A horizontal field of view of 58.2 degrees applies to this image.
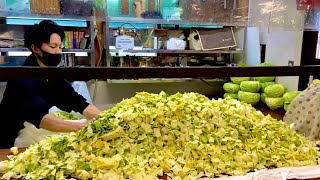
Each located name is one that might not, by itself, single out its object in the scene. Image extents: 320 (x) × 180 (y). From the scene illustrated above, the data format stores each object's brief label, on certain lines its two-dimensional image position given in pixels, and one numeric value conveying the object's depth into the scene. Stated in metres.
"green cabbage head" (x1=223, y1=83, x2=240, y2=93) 3.72
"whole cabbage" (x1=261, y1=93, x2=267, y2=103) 3.41
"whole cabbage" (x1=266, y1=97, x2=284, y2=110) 3.11
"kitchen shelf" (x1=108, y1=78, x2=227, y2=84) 4.11
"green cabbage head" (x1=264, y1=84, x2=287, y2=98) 3.25
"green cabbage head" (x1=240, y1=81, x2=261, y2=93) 3.46
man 1.42
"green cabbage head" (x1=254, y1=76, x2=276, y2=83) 3.51
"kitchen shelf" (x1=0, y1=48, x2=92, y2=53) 3.45
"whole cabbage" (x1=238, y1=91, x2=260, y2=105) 3.42
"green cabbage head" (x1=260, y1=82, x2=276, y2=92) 3.45
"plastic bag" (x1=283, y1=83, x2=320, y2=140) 1.32
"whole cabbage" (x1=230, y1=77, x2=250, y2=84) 3.58
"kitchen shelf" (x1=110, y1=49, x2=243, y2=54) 3.73
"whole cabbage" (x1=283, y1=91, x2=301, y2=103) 2.83
